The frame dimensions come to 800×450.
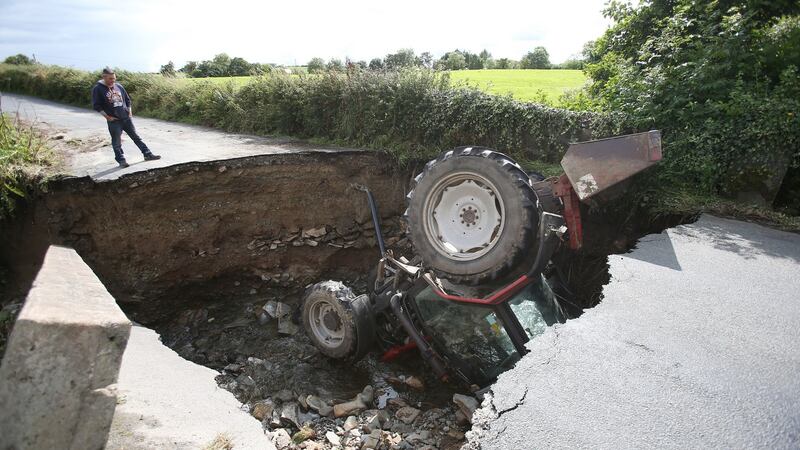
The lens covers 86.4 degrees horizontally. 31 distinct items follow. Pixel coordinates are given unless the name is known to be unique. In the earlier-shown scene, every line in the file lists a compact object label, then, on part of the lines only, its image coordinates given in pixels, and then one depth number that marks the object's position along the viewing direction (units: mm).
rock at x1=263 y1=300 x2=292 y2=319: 7613
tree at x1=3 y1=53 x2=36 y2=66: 25047
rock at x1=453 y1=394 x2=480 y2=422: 4090
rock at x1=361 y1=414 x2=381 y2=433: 4773
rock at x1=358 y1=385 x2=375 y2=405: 5343
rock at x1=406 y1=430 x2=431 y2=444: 4477
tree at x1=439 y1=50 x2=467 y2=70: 28578
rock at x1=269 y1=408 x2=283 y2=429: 4957
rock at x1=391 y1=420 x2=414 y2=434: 4750
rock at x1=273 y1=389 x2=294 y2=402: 5574
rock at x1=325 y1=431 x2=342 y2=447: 4617
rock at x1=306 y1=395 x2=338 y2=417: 5243
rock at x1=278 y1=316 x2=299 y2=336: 7117
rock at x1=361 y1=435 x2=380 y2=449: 4457
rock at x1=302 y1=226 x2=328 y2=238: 8352
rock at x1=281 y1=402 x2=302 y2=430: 5023
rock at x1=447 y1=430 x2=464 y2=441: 4434
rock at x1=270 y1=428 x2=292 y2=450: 4457
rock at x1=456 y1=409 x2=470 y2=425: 4638
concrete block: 2221
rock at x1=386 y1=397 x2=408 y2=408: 5255
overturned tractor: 4035
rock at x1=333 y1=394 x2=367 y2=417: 5171
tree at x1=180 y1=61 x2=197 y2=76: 28841
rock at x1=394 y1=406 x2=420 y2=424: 4906
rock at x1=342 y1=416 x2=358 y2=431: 4848
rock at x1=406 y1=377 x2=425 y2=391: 5504
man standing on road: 7105
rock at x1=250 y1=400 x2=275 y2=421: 5082
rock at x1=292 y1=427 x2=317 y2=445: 4652
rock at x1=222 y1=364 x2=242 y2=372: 6242
